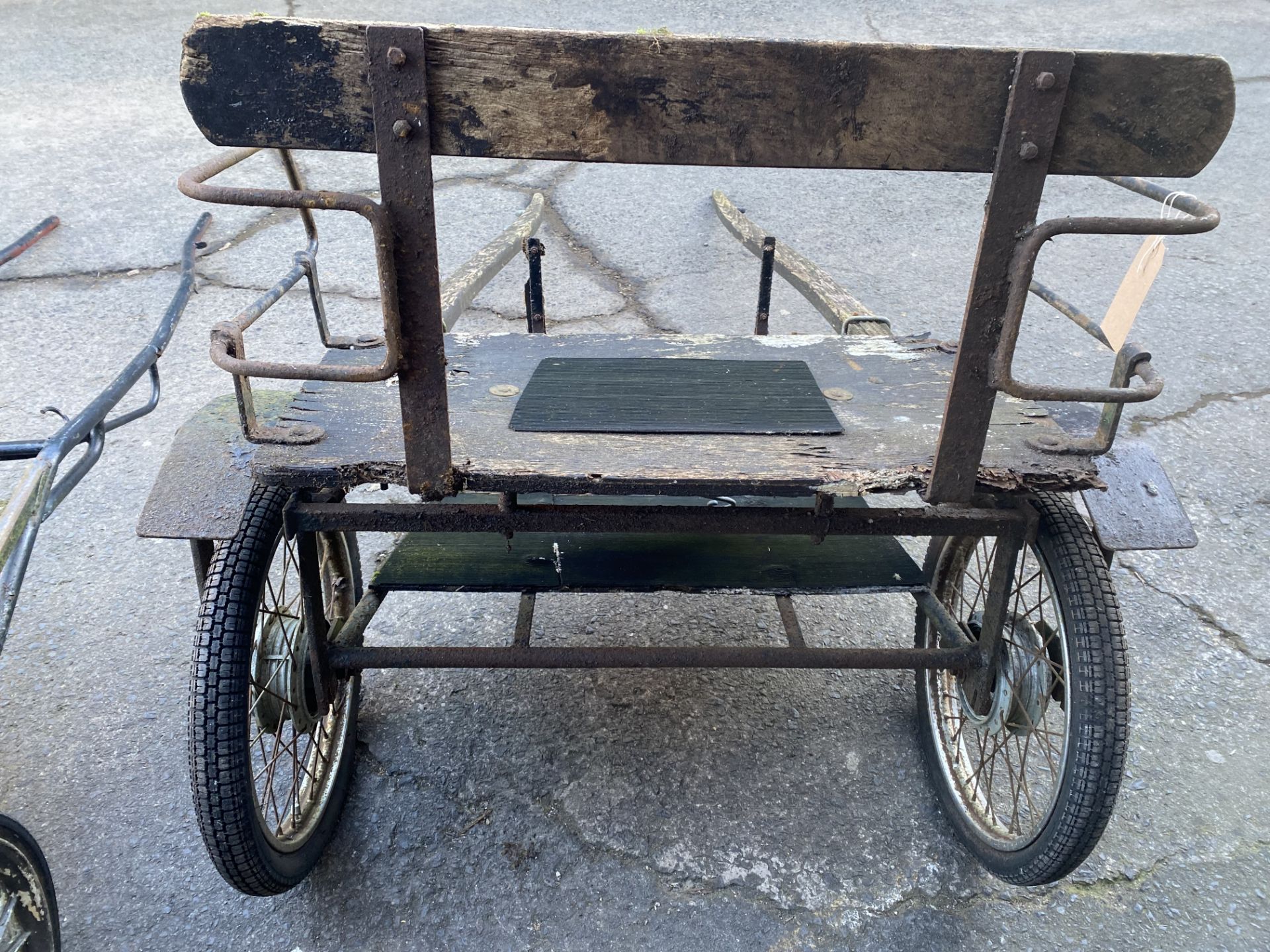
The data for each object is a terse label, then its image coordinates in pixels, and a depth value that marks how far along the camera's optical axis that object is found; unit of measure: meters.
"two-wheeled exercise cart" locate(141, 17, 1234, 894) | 1.24
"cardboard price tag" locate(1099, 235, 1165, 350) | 1.38
